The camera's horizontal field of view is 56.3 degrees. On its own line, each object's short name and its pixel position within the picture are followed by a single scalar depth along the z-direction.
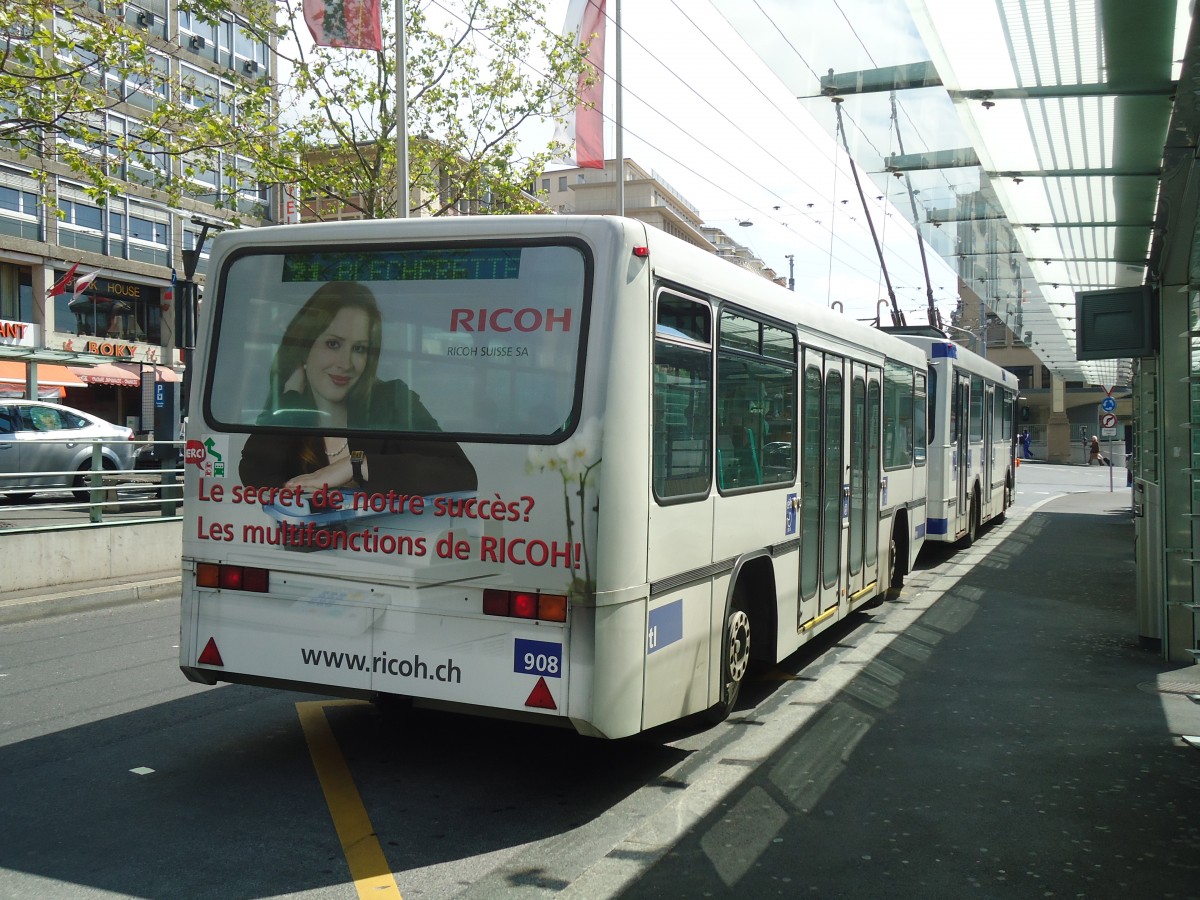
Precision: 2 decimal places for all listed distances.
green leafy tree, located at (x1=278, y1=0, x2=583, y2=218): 21.38
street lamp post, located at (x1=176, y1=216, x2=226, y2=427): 10.54
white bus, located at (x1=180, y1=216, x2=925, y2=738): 5.05
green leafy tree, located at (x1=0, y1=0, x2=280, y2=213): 12.98
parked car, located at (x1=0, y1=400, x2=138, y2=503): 17.05
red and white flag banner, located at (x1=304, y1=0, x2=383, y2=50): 16.17
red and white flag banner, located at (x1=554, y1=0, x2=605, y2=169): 21.48
